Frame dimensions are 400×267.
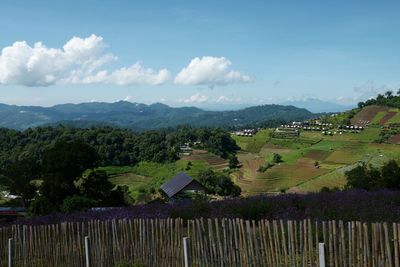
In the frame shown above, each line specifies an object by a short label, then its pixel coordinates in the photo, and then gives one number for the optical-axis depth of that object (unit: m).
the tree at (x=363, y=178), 27.52
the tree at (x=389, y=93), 163.88
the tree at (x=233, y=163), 98.81
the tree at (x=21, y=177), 36.81
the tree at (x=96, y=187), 26.96
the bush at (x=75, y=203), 20.08
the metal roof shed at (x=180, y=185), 41.94
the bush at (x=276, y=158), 86.91
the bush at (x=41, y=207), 23.20
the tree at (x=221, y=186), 65.12
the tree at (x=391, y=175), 26.16
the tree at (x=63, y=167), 25.88
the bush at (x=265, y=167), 80.68
